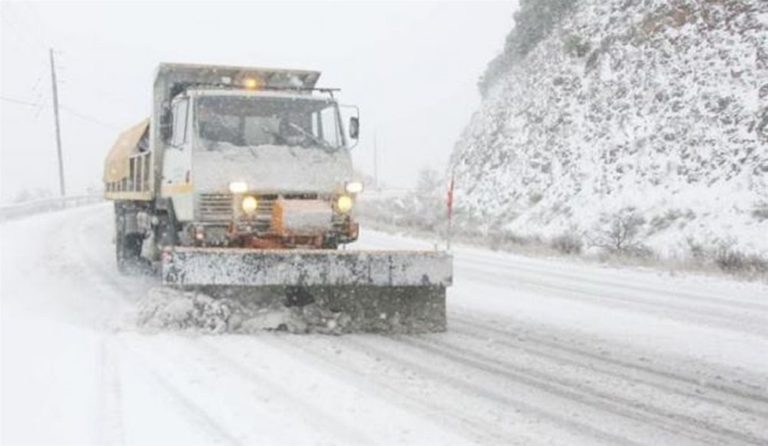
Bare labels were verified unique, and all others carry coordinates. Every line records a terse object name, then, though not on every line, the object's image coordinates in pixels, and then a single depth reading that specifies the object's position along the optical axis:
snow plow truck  8.00
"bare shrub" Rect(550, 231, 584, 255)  19.20
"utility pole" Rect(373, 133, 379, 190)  98.69
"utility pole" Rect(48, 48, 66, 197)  48.61
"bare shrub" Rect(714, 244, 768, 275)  14.76
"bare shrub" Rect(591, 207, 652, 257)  19.54
